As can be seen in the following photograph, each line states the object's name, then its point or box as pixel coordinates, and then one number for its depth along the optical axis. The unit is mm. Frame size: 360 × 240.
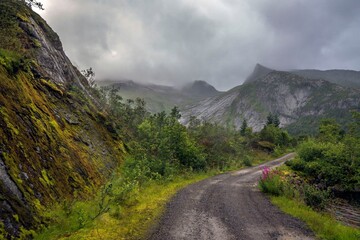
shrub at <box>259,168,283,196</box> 16609
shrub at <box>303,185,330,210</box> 14366
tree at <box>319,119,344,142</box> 44812
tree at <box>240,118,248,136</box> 81700
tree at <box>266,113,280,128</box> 102269
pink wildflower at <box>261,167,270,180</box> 18728
